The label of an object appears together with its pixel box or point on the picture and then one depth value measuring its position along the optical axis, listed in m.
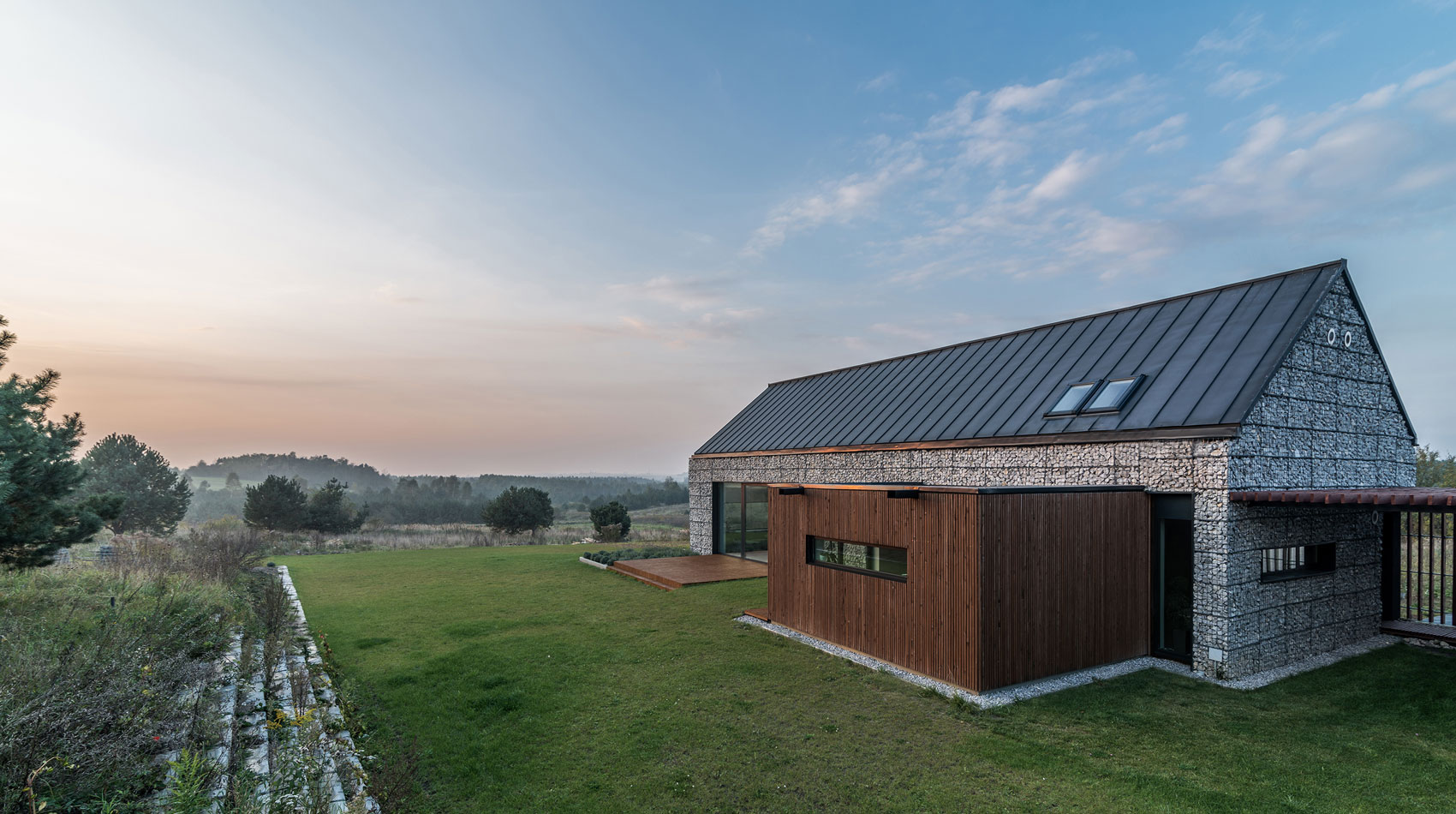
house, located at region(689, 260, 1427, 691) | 7.01
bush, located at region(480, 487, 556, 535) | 28.58
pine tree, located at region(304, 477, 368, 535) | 29.44
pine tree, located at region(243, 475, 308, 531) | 27.70
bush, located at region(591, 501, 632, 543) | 24.69
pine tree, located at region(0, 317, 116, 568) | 8.73
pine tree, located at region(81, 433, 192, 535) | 30.06
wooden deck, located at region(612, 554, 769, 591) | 13.31
